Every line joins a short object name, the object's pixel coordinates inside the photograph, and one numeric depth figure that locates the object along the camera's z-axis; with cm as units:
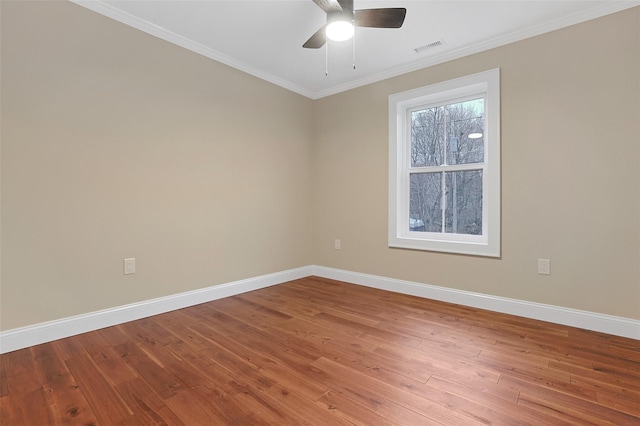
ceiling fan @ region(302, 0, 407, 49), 194
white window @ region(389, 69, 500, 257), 281
